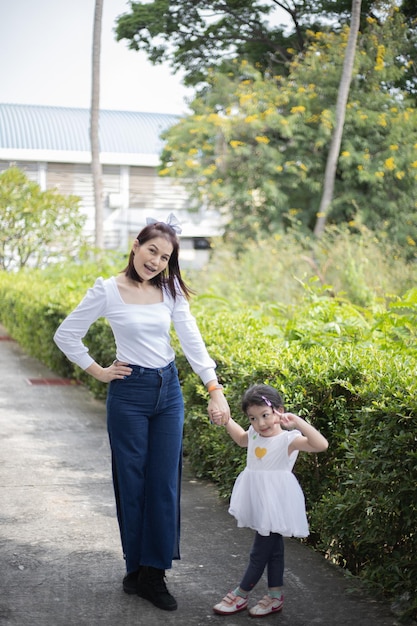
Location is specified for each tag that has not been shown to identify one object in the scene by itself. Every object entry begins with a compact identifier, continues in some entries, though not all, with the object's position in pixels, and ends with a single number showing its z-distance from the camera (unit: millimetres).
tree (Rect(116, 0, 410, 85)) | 25031
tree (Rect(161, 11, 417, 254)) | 20266
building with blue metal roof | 34656
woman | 4523
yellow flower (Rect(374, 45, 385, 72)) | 21672
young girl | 4289
